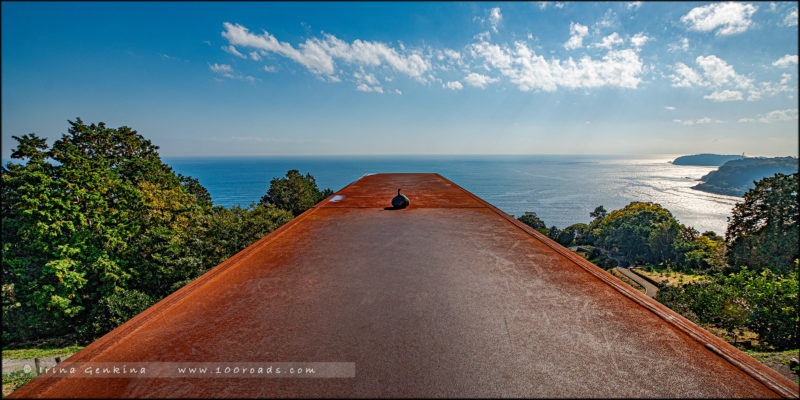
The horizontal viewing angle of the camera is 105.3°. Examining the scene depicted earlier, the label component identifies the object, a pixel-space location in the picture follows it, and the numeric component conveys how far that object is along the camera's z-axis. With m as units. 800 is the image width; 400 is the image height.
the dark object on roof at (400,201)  6.01
